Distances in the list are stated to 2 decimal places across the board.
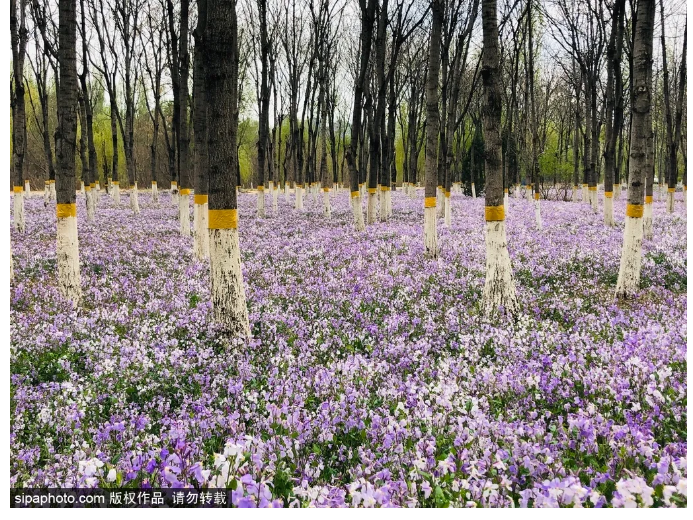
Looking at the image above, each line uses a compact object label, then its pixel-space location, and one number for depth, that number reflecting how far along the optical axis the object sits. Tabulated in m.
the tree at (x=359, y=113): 17.41
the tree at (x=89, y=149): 21.77
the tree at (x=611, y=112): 17.83
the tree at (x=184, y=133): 14.11
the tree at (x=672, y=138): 23.55
